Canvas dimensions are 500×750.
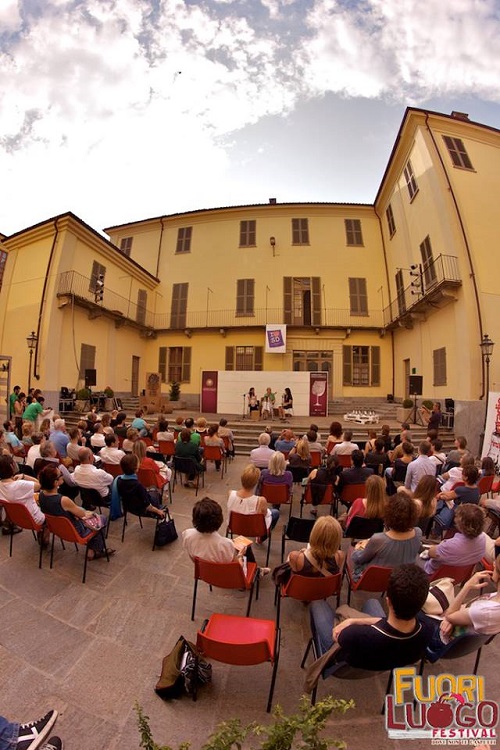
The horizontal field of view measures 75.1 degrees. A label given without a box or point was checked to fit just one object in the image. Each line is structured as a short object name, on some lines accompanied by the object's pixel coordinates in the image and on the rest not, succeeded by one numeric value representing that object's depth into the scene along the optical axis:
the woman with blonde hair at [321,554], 2.47
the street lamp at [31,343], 14.07
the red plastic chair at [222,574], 2.62
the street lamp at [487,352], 11.10
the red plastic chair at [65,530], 3.29
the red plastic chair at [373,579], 2.65
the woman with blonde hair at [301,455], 5.62
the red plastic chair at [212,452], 7.16
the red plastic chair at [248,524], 3.68
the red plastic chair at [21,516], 3.58
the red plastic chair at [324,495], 4.89
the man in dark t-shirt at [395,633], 1.72
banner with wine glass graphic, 14.64
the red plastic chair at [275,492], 4.66
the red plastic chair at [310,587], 2.42
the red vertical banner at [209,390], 15.40
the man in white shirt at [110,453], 5.36
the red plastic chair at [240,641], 1.88
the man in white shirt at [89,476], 4.30
